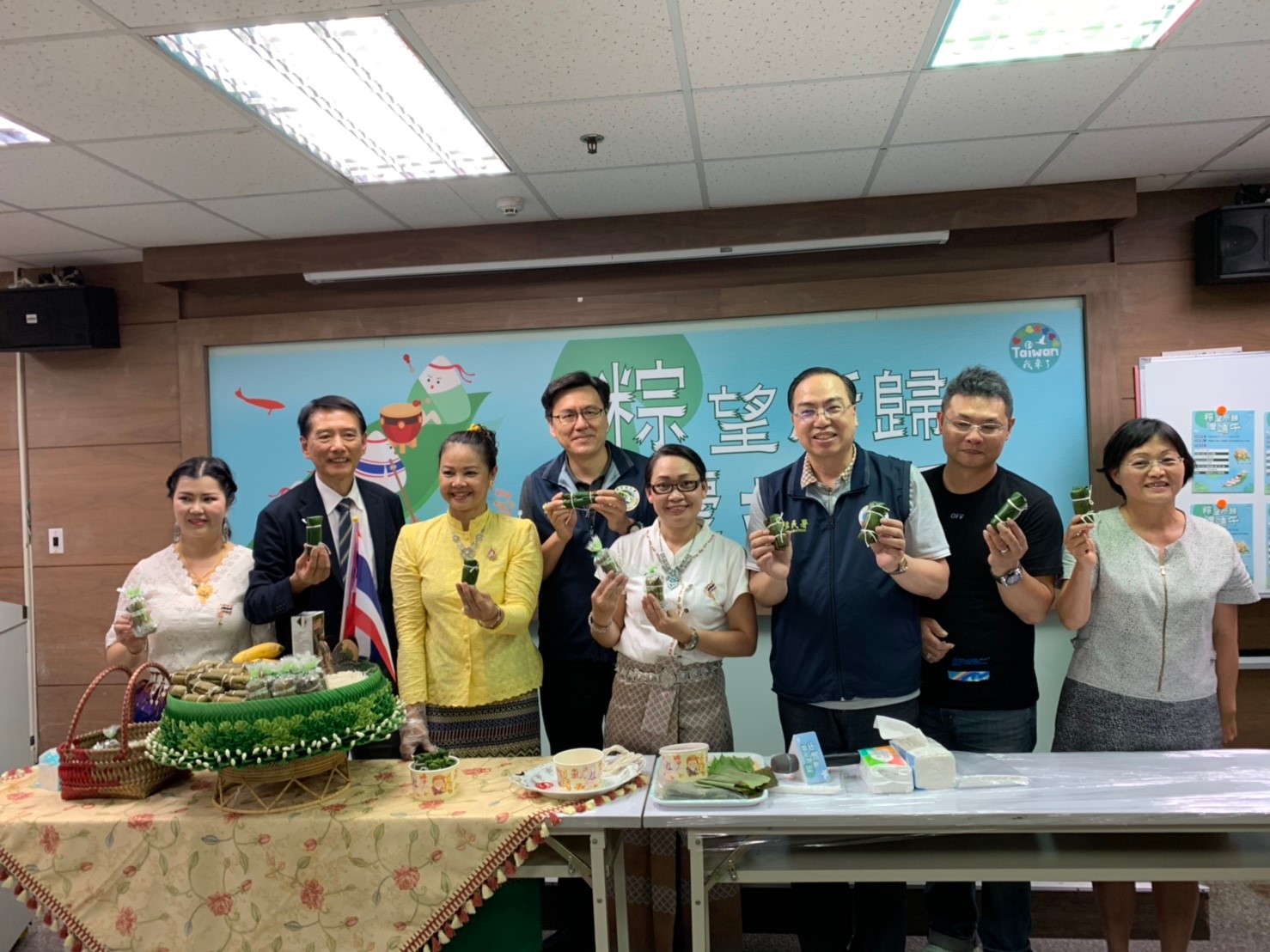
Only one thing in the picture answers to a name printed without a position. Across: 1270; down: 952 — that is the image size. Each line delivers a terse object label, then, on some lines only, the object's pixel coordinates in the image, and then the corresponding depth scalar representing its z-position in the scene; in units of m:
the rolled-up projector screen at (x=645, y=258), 3.58
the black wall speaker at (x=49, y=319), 3.97
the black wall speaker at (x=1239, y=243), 3.43
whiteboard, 3.41
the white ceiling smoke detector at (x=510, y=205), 3.37
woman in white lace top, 2.46
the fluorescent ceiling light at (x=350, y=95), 2.16
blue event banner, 3.67
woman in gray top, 2.36
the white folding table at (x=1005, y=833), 1.81
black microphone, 2.10
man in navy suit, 2.60
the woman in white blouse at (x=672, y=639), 2.34
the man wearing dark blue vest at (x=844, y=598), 2.29
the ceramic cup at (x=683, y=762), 2.01
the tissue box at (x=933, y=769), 1.98
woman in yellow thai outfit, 2.44
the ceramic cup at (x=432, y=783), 1.99
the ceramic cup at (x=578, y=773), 1.97
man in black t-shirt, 2.39
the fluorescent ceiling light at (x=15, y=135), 2.57
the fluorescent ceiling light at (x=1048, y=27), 2.13
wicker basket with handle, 2.03
